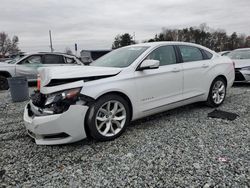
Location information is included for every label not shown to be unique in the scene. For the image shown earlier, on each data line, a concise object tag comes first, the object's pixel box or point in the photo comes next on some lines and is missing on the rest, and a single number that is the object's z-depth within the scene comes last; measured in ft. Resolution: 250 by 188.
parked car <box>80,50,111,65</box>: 64.15
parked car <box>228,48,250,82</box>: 24.03
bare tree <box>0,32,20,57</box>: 203.51
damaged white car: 9.61
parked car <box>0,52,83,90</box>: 27.86
